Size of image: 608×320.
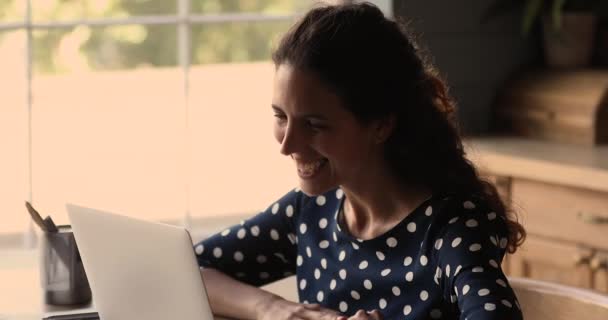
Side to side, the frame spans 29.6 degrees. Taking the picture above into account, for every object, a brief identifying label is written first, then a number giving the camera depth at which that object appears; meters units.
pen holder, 1.93
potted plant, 3.62
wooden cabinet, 3.06
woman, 1.80
